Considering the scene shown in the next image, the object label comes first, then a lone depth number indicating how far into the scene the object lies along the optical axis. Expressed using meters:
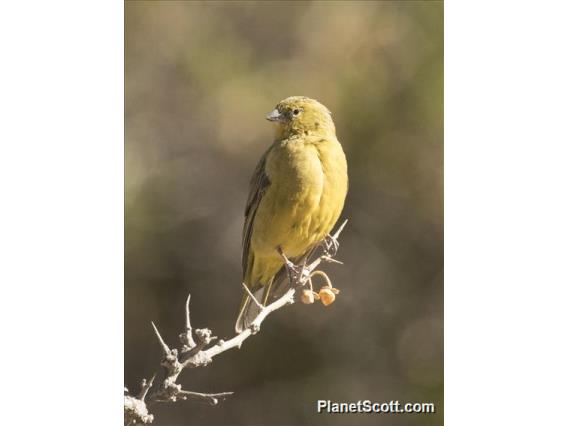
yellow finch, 10.33
